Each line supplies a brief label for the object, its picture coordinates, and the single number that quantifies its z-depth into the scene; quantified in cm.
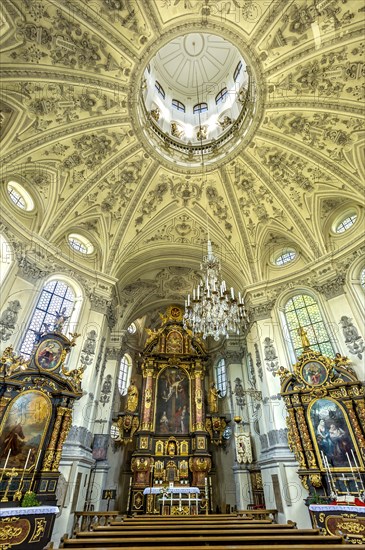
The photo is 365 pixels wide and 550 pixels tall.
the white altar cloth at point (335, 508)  806
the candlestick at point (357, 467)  986
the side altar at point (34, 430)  821
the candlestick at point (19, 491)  934
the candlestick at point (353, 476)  977
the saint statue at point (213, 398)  1909
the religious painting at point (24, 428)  985
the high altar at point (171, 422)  1533
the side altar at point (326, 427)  1005
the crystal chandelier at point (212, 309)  1038
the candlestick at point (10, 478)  902
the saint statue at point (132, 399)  1863
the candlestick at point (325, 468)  1047
